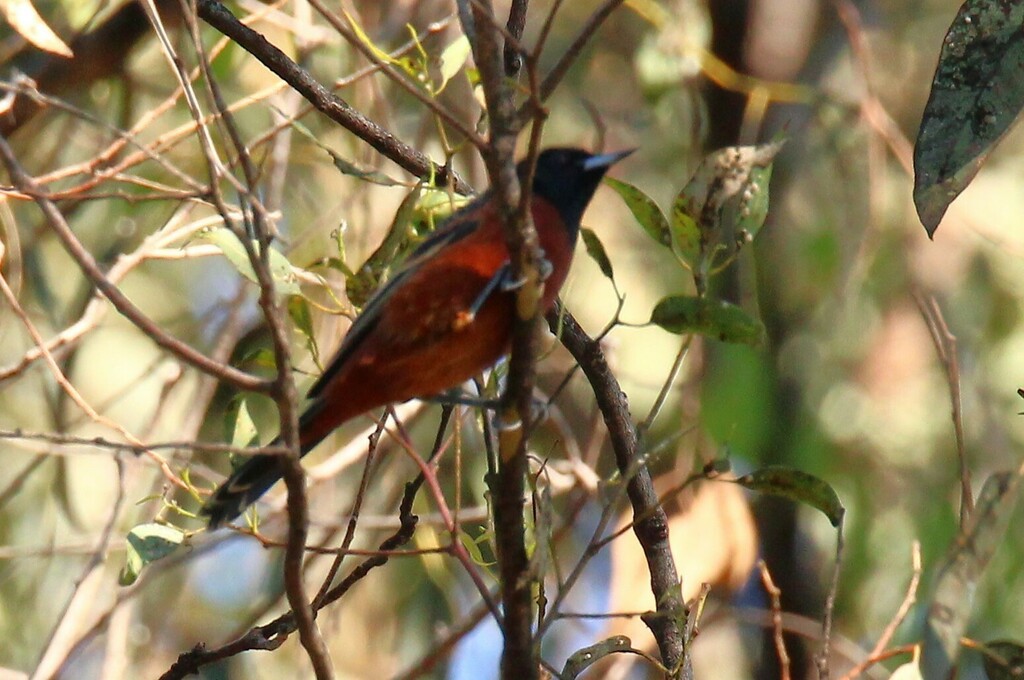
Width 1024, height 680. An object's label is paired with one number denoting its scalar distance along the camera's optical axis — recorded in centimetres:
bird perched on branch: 509
